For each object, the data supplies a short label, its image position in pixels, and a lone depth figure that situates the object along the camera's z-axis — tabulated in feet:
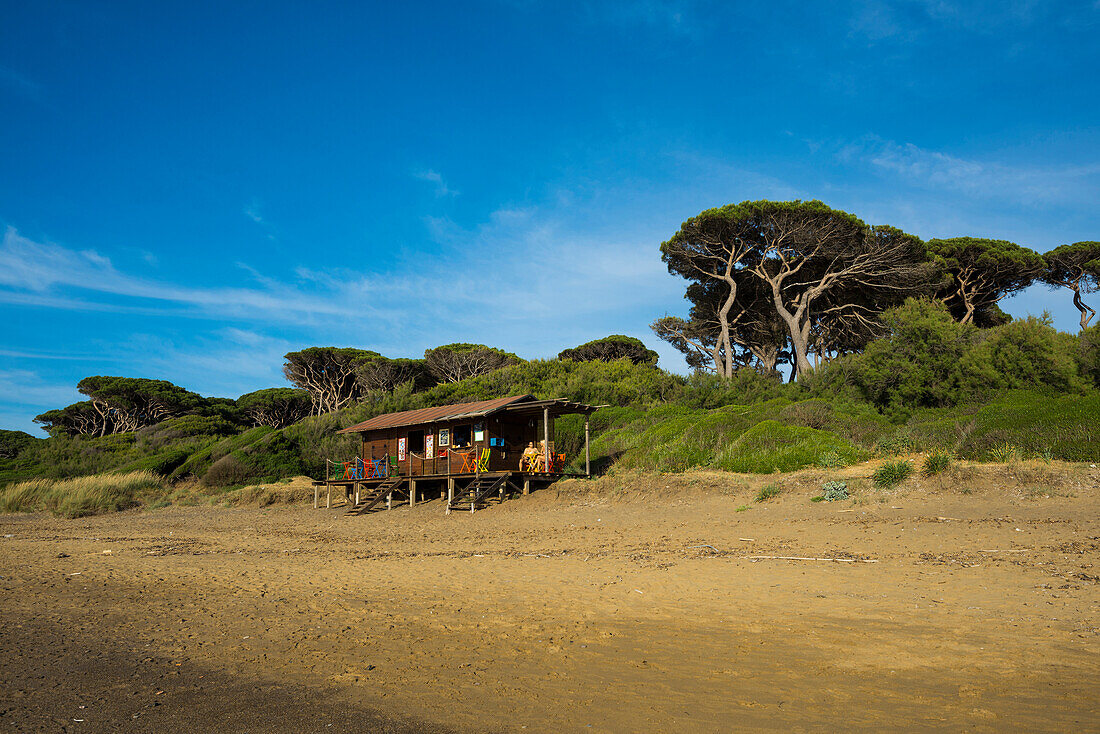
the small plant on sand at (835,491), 45.29
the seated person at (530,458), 69.21
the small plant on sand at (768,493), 48.52
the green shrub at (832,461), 53.16
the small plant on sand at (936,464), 45.03
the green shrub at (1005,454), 44.92
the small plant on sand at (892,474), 45.55
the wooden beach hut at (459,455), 68.95
